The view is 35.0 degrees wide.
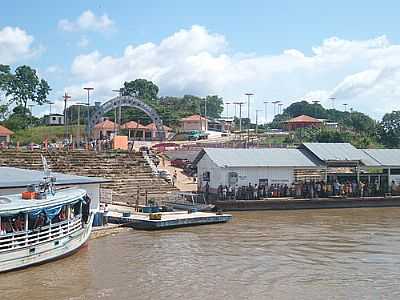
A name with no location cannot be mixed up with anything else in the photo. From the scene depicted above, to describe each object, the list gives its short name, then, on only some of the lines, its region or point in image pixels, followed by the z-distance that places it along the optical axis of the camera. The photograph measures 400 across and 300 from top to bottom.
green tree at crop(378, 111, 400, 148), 71.81
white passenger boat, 19.11
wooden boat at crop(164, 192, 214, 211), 33.17
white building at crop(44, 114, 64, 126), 97.15
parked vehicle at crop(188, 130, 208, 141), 82.33
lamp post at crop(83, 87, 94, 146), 56.22
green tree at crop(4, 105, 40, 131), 78.12
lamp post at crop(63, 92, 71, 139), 59.22
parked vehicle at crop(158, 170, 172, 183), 43.38
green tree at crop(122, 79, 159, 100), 113.62
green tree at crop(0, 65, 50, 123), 95.75
